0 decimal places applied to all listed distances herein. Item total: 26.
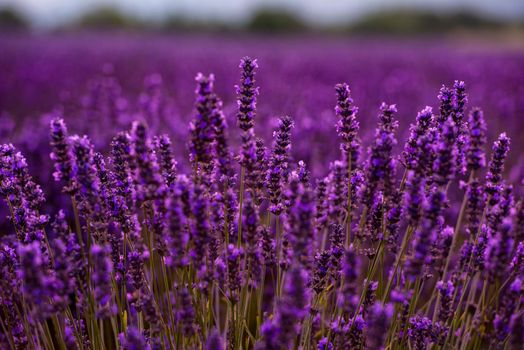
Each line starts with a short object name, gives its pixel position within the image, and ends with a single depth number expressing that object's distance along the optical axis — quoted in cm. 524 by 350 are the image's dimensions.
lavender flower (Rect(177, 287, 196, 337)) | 70
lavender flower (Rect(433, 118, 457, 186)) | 71
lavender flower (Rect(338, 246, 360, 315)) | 69
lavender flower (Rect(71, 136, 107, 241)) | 70
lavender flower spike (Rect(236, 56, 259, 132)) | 74
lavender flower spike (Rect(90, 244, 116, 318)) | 69
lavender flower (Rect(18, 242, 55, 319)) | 66
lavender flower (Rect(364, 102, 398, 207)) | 71
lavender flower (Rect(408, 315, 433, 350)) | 76
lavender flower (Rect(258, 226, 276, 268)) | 75
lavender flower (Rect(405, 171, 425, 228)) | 70
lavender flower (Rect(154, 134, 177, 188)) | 75
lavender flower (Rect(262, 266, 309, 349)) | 66
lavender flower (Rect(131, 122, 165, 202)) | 69
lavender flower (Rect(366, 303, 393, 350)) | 67
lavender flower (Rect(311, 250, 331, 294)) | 75
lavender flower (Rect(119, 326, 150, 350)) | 68
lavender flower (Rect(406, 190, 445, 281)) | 69
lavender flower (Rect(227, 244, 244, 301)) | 73
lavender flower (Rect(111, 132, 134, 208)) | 75
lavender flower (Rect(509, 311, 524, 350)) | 68
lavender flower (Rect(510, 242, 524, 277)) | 75
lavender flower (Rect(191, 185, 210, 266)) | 69
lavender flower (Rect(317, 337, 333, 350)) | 77
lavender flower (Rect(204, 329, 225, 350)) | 68
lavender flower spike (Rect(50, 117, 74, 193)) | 70
